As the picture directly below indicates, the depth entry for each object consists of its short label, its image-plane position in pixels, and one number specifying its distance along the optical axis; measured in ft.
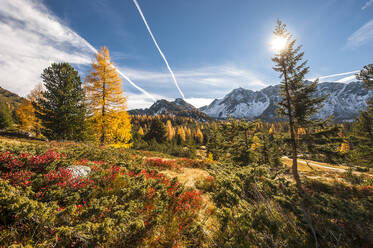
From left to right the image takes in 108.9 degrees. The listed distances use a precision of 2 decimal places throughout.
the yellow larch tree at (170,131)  232.53
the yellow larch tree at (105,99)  40.88
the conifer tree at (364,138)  53.67
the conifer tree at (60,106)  45.83
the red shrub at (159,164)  35.36
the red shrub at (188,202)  14.75
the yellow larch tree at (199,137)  271.51
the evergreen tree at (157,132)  142.82
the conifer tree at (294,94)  37.29
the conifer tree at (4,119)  110.63
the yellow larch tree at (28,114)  68.50
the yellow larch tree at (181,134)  204.13
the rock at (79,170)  15.10
